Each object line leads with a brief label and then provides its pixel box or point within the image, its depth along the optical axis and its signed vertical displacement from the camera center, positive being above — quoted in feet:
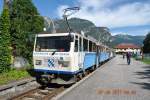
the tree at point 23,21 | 38.08 +10.70
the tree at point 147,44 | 131.20 +8.67
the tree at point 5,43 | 25.82 +1.96
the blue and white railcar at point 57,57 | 18.97 -0.95
